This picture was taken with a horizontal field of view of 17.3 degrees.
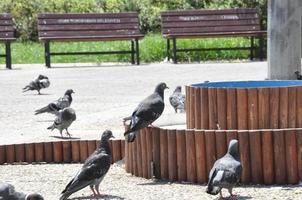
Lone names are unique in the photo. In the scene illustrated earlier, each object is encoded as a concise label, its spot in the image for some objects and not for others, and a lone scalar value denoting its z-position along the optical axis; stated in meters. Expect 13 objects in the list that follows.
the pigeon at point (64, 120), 12.44
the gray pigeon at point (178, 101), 13.61
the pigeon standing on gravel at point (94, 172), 8.69
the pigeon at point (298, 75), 12.47
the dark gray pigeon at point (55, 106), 14.23
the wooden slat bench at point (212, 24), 24.25
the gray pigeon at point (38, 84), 17.86
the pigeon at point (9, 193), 7.76
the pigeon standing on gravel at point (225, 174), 8.43
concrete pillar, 11.80
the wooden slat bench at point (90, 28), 23.88
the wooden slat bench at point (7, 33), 23.11
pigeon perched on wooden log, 9.98
